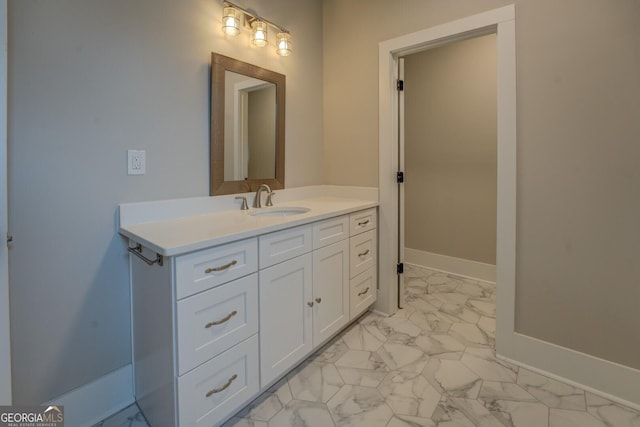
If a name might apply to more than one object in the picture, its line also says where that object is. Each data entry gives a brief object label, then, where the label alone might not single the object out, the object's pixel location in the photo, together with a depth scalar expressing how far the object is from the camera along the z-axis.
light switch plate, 1.55
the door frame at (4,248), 1.06
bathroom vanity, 1.23
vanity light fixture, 1.87
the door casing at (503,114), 1.82
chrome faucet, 2.11
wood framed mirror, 1.88
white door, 2.44
